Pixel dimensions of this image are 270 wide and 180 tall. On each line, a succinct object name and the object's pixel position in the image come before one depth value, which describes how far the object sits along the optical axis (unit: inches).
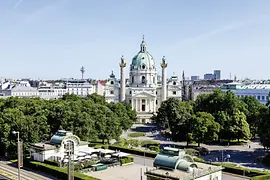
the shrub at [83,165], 2110.5
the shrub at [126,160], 2322.8
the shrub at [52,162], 2138.8
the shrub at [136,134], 3931.4
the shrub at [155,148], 2960.1
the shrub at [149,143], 3189.0
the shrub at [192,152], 2745.8
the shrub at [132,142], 3193.9
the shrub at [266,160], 2410.9
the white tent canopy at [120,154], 2319.1
